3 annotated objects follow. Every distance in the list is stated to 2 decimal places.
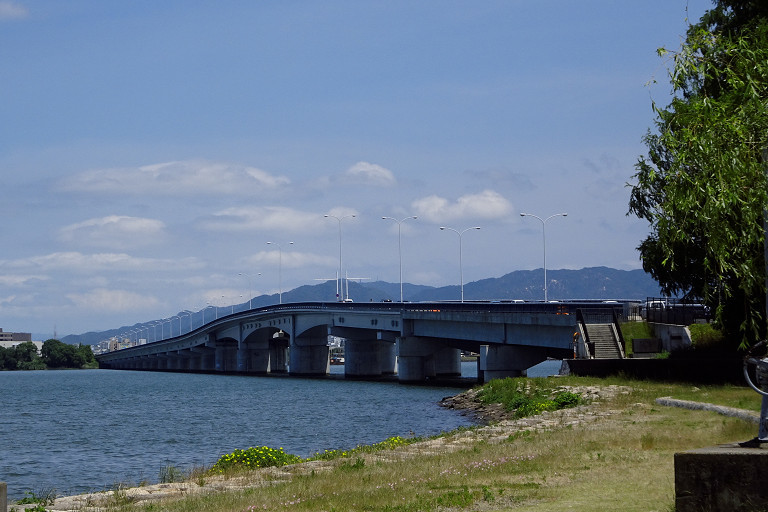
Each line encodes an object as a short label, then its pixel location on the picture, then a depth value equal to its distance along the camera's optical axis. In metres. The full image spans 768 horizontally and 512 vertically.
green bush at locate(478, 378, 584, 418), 45.28
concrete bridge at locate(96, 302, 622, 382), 83.12
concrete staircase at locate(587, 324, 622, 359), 64.69
